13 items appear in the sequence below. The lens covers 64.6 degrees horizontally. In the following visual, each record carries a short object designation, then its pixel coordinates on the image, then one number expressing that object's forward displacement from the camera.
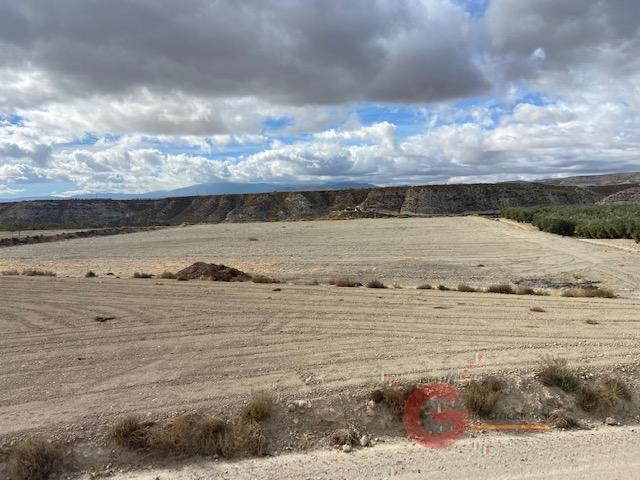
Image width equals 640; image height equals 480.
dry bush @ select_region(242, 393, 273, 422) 6.72
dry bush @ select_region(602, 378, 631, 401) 7.30
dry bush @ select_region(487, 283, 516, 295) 15.65
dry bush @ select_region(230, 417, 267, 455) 6.24
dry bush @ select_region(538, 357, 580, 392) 7.50
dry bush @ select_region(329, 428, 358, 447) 6.39
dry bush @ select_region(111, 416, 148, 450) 6.18
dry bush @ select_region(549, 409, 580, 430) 6.80
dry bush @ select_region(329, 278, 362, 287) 17.41
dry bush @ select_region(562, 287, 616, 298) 14.80
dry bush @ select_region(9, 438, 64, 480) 5.72
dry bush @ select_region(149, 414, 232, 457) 6.18
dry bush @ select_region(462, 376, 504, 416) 6.98
